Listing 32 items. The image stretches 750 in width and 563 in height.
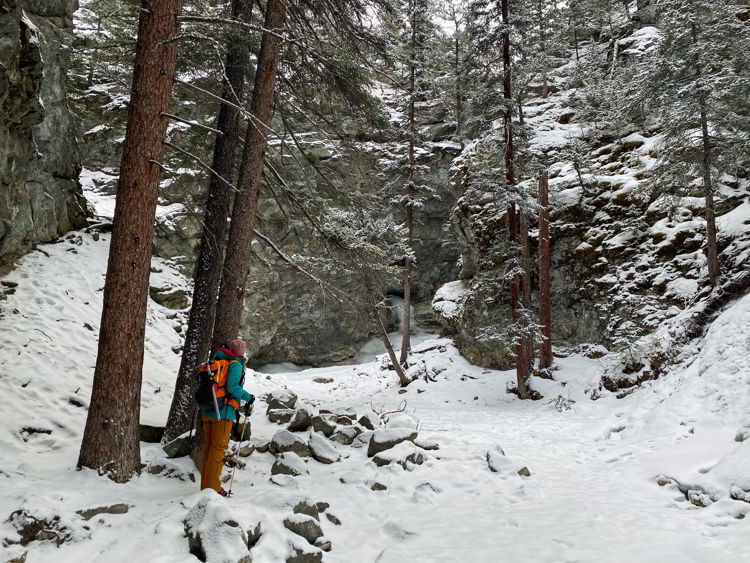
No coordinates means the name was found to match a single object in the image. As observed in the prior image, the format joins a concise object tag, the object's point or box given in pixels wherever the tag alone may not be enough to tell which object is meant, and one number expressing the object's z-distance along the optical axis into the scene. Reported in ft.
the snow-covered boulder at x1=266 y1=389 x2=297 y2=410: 32.01
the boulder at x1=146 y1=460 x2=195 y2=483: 17.38
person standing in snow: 16.44
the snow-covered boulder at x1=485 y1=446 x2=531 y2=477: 21.54
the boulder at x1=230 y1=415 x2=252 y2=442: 22.63
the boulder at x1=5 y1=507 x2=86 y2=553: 11.62
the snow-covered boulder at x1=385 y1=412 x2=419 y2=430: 27.73
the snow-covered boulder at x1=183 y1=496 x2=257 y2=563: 11.68
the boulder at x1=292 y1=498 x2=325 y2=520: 14.94
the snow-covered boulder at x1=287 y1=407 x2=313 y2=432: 26.04
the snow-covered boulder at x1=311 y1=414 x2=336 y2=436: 25.70
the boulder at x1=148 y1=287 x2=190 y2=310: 45.53
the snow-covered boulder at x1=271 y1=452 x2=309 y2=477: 19.92
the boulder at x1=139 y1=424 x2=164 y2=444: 22.18
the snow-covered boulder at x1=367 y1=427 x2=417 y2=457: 22.99
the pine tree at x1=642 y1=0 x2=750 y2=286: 36.52
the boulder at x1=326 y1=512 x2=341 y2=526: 15.87
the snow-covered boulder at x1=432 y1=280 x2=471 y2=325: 64.28
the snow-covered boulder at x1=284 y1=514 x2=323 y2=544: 13.92
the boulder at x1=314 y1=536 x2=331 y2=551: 13.96
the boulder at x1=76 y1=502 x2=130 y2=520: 12.92
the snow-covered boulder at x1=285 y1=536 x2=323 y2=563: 12.63
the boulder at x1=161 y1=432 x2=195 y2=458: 19.71
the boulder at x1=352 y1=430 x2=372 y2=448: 24.67
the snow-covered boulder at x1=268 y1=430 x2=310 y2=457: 22.25
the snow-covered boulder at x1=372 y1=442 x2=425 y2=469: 21.81
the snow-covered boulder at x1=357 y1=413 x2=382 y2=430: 27.78
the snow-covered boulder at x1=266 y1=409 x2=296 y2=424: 29.01
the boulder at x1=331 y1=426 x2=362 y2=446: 25.02
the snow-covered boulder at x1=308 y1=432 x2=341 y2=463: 21.86
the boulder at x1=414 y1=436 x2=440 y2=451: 24.64
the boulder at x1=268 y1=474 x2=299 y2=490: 18.40
